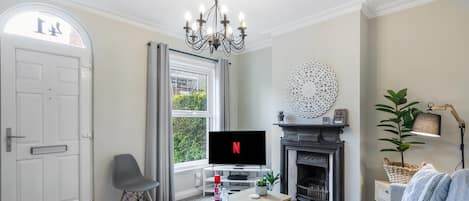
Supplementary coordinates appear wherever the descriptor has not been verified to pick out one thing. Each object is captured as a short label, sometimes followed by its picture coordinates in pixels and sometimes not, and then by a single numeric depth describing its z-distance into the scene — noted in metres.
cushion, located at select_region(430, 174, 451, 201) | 1.66
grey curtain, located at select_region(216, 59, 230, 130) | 4.52
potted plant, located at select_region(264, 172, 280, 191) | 2.86
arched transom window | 2.60
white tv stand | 4.00
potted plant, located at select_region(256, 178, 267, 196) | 2.71
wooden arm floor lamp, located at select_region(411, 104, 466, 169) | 2.36
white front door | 2.49
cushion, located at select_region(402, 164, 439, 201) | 1.81
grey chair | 2.97
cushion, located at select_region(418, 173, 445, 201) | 1.70
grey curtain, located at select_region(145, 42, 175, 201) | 3.50
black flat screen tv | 4.00
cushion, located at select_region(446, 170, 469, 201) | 1.55
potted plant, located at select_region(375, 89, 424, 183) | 2.58
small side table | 2.69
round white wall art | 3.21
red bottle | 2.52
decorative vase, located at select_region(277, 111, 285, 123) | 3.67
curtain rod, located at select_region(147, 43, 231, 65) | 3.92
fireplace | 3.06
